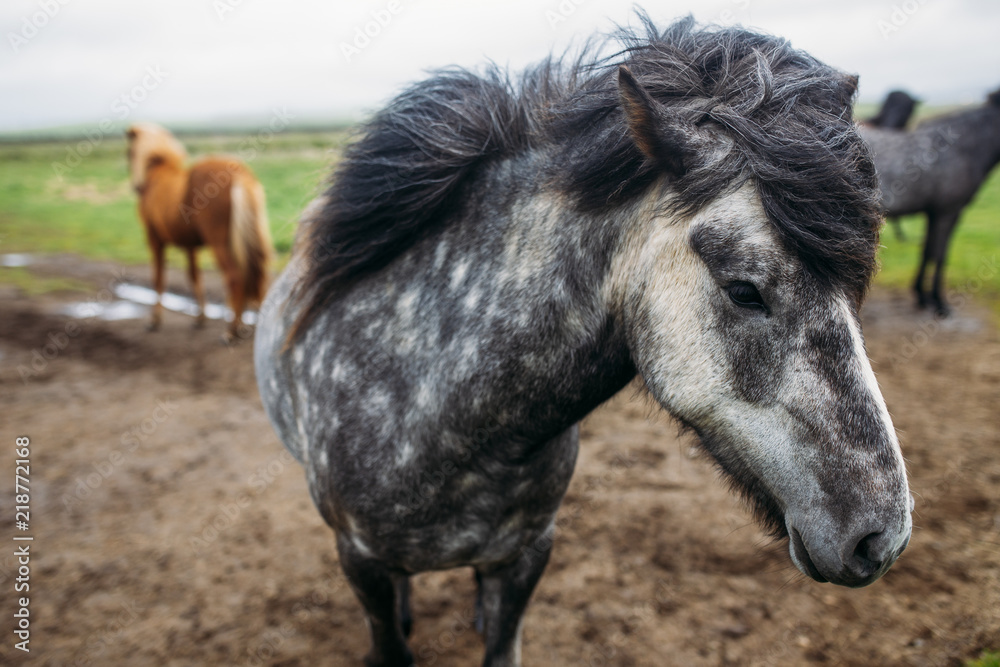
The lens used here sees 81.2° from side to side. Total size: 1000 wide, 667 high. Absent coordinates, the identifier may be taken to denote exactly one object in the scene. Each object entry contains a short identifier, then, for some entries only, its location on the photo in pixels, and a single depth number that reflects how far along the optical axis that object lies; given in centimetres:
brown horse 686
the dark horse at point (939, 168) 750
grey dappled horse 127
